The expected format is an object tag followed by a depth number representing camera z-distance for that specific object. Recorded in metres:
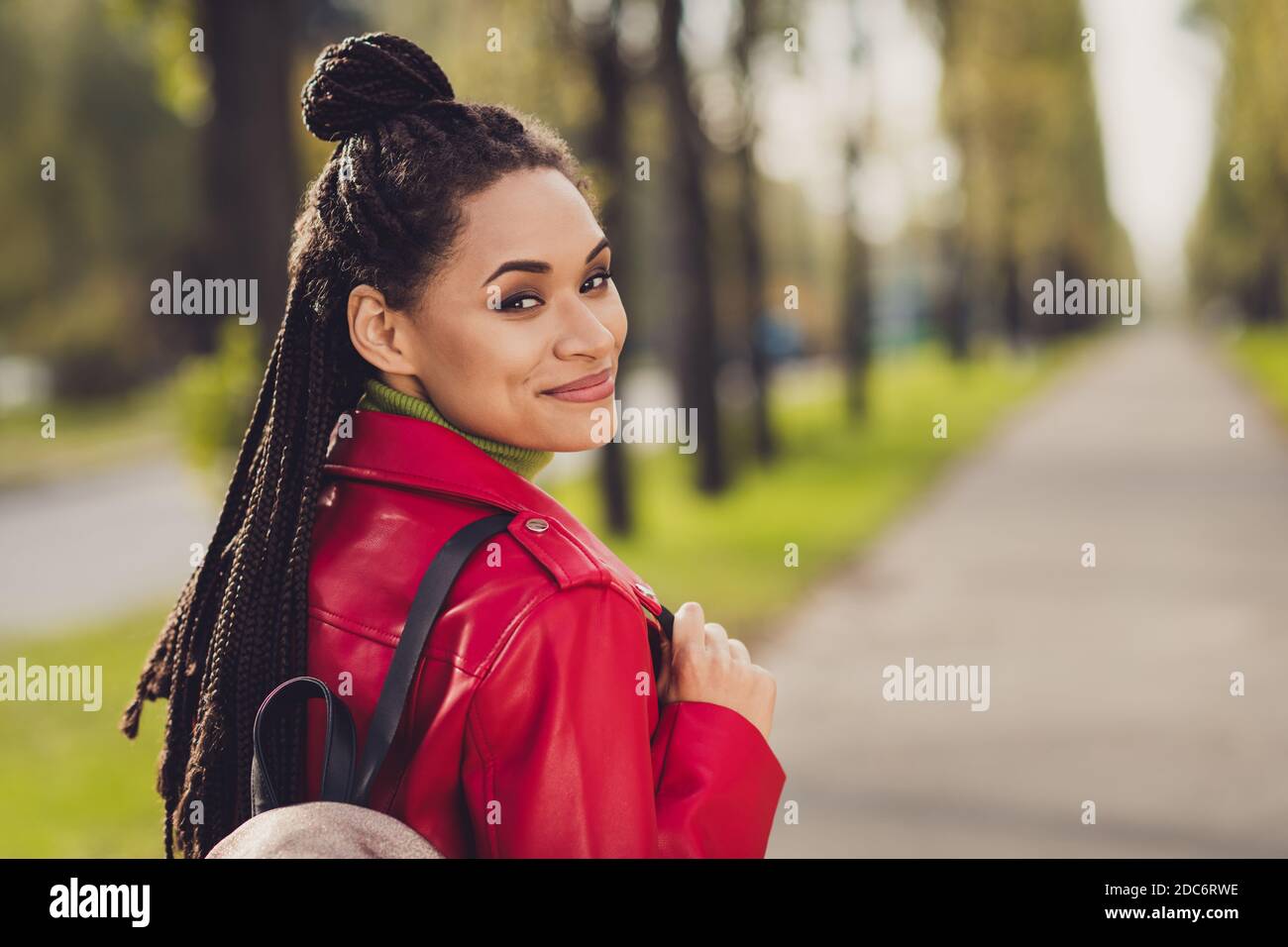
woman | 1.44
